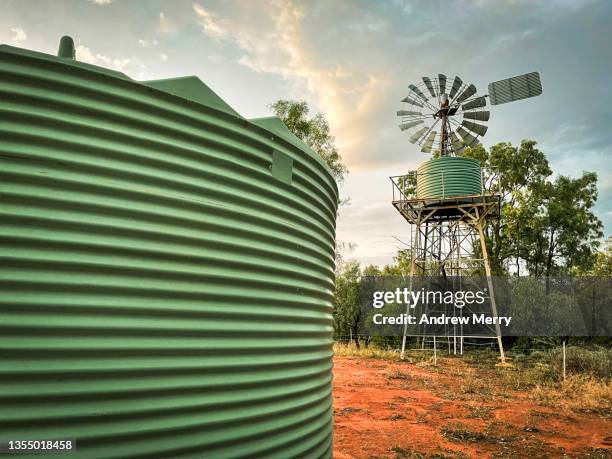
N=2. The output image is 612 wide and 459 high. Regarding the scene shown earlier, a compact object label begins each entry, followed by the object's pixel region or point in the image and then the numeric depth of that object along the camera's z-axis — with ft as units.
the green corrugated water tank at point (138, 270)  4.98
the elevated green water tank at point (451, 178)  53.42
